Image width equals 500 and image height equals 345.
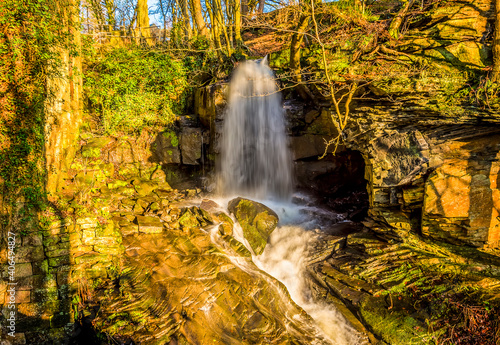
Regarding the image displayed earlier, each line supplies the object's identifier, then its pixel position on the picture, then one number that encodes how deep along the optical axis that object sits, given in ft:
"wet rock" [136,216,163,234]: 19.90
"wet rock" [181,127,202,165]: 32.09
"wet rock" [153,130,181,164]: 31.83
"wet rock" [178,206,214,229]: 21.76
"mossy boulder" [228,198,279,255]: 22.07
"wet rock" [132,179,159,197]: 27.02
